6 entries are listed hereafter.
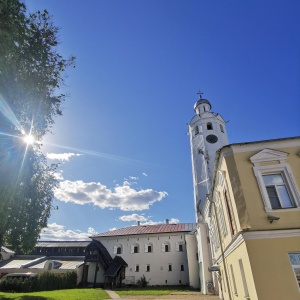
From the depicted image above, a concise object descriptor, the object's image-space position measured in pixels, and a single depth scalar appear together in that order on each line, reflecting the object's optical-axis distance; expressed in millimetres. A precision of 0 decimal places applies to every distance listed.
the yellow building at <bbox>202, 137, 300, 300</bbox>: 7131
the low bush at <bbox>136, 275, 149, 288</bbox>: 31495
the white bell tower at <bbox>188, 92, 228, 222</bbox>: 28297
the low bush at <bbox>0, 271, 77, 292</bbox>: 24656
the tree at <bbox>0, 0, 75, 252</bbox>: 8648
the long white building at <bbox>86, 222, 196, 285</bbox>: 32156
